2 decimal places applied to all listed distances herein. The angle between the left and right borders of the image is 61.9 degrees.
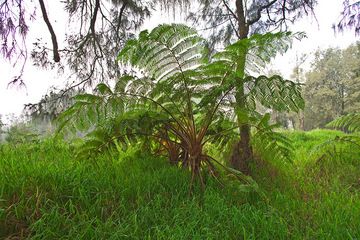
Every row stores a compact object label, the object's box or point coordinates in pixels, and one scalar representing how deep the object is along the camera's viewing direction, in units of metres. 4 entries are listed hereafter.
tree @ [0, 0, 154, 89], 4.59
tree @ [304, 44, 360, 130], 28.55
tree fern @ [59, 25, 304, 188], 2.72
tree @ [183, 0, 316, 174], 4.58
